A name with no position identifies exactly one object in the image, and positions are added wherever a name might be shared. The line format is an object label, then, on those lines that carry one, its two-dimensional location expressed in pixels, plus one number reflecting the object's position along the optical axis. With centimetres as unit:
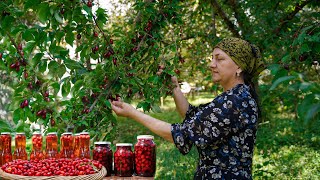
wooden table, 252
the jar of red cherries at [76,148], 254
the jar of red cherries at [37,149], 253
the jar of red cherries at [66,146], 254
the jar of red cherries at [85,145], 252
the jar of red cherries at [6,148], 254
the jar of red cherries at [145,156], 252
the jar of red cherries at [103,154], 256
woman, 221
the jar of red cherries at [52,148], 253
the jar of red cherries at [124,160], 254
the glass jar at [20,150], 256
